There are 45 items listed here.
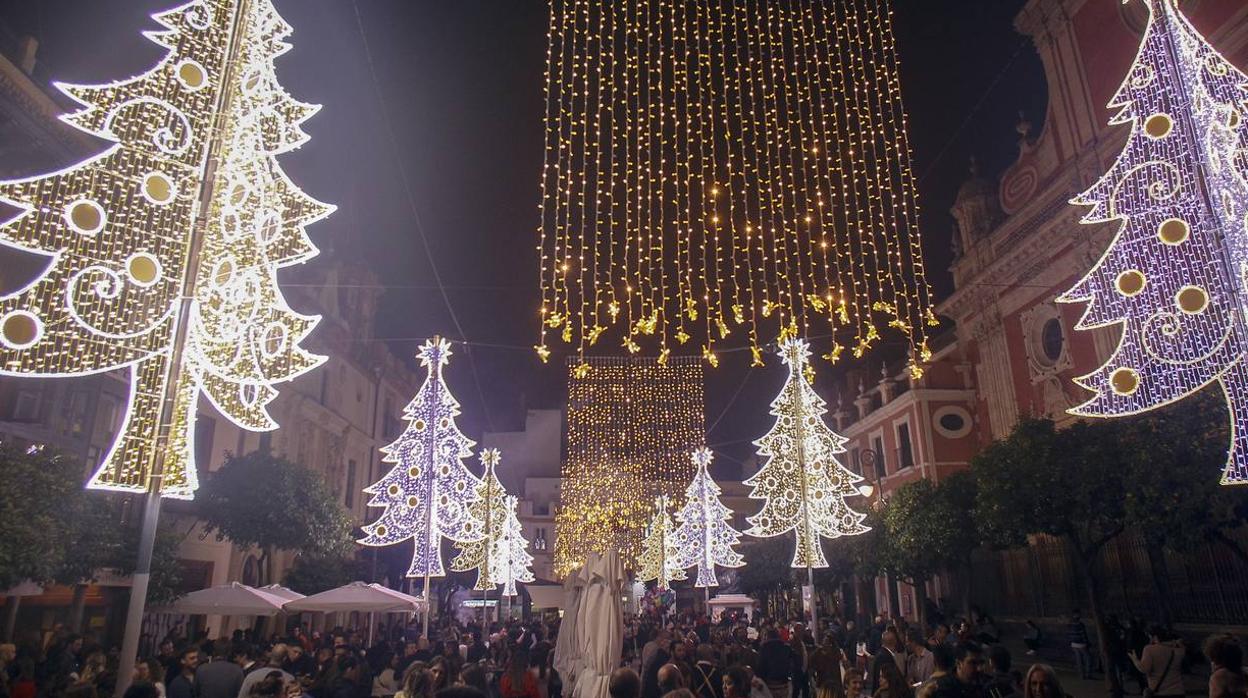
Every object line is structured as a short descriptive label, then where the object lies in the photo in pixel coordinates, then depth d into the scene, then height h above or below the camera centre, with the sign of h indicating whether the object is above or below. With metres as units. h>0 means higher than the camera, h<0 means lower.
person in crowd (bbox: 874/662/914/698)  7.50 -0.93
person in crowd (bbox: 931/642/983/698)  6.04 -0.80
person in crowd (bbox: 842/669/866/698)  8.02 -0.99
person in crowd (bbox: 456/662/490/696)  7.96 -0.84
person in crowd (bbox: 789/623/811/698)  14.40 -1.43
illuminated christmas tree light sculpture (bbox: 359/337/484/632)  21.86 +3.15
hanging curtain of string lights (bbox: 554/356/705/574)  39.38 +7.52
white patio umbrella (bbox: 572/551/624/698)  11.28 -0.55
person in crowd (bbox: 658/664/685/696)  7.57 -0.84
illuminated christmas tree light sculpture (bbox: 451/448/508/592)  31.78 +3.24
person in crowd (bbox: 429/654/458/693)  7.67 -0.80
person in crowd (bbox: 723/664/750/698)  7.32 -0.88
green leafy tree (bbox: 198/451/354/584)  21.78 +2.37
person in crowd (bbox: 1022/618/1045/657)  19.14 -1.39
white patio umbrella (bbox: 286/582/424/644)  17.03 -0.18
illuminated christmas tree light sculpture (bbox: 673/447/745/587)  38.75 +2.65
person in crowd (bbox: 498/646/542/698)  9.52 -1.07
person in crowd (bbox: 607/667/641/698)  5.82 -0.70
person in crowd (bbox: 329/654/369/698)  9.00 -1.02
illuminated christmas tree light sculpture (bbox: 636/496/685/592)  44.19 +1.93
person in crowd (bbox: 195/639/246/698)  8.64 -0.90
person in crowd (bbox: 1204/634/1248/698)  5.92 -0.70
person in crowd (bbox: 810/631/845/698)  10.38 -1.04
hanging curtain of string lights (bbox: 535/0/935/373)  12.03 +6.32
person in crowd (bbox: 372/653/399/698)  11.77 -1.32
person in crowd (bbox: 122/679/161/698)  6.33 -0.73
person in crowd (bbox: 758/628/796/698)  11.38 -1.12
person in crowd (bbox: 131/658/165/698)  8.62 -0.84
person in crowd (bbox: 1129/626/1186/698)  9.66 -1.08
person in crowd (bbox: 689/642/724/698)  8.96 -1.07
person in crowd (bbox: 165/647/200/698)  8.83 -0.94
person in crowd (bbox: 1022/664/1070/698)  5.38 -0.69
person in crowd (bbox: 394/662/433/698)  6.53 -0.75
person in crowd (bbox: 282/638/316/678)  11.10 -1.00
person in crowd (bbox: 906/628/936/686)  9.73 -0.96
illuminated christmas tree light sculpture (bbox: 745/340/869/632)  23.12 +3.33
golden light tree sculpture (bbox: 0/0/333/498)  8.38 +3.72
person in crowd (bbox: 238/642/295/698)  7.77 -0.81
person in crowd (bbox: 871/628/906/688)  8.42 -0.78
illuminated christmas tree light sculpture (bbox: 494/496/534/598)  40.97 +1.72
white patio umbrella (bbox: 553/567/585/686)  12.73 -0.75
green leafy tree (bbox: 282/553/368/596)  26.02 +0.56
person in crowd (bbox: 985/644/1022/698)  6.76 -0.82
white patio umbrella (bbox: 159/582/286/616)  16.95 -0.16
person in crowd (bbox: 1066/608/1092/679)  18.91 -1.54
